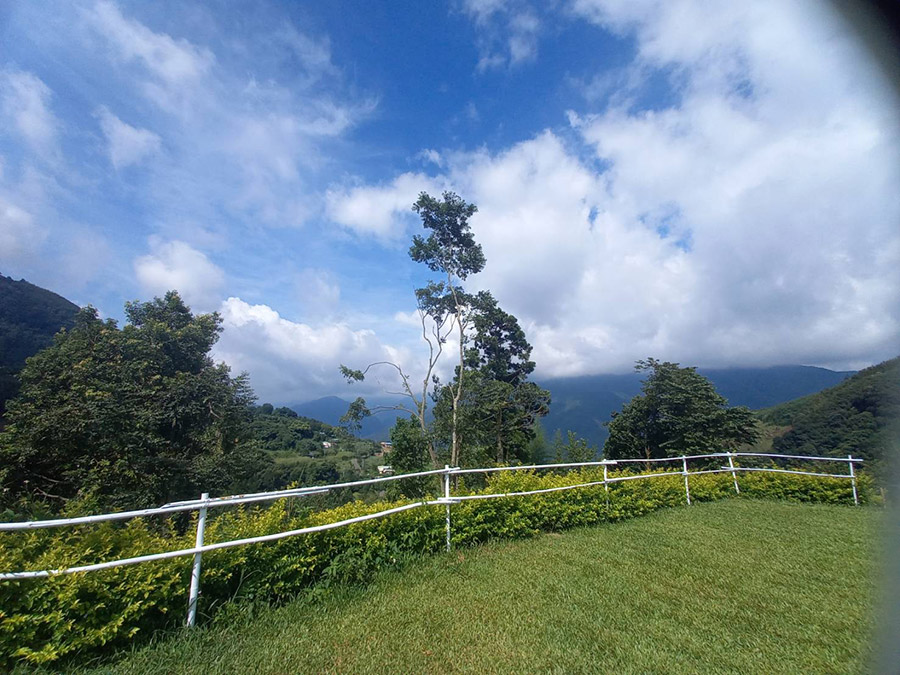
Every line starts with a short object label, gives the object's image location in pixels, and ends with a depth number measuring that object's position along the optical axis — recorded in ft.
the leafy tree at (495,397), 59.82
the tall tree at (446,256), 60.03
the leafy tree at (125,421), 48.88
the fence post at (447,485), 13.41
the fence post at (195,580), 8.04
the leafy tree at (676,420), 69.15
